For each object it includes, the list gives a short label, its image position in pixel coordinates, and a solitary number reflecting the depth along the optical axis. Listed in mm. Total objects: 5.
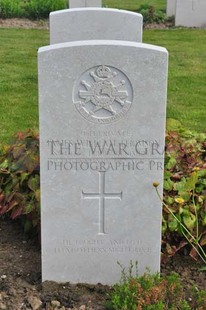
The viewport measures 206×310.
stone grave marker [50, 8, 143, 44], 4836
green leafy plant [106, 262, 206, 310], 3357
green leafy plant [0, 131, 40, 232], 4199
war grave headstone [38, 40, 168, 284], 3344
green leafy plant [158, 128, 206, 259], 4004
